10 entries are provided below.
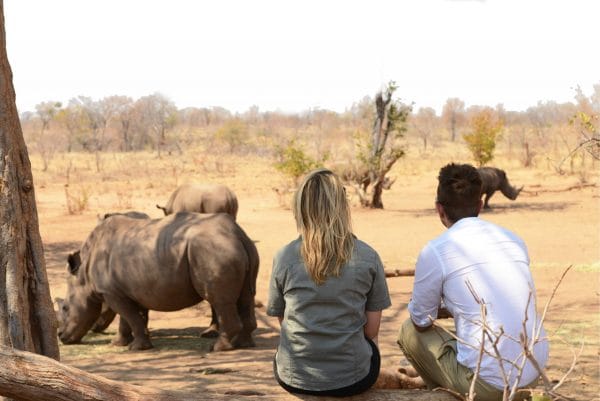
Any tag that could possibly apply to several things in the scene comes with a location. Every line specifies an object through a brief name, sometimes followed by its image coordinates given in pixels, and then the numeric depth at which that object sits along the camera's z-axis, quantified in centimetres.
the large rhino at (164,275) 735
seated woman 398
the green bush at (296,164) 2349
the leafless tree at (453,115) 6450
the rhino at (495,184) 2205
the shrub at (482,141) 2878
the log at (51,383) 353
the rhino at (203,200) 1512
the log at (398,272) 823
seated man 378
